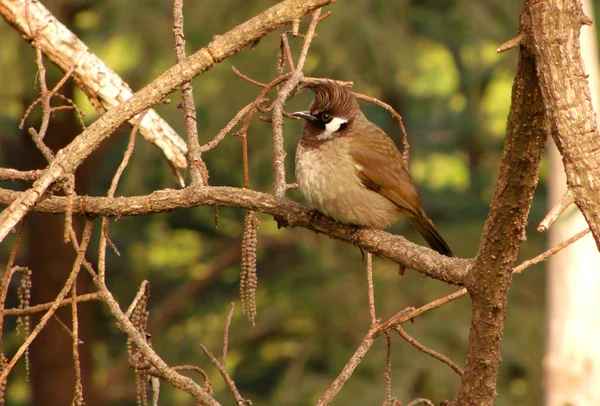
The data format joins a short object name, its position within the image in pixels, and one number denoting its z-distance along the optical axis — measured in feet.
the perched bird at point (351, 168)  26.58
